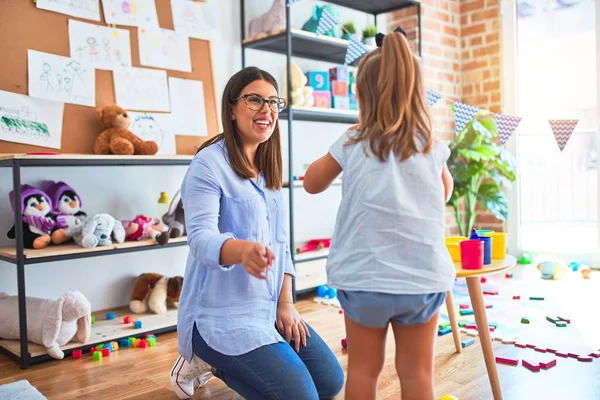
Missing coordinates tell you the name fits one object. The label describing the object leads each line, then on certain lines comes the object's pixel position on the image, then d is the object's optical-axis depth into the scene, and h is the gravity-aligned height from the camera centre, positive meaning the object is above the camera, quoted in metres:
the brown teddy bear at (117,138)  2.75 +0.21
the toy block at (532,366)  2.15 -0.69
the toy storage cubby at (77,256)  2.36 -0.29
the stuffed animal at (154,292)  2.96 -0.55
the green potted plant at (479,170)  4.27 +0.03
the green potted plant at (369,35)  3.89 +0.91
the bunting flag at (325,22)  3.55 +0.91
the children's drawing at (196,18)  3.25 +0.89
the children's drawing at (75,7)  2.78 +0.83
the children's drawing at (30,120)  2.65 +0.29
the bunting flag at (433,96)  3.67 +0.47
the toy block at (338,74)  3.76 +0.64
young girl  1.27 -0.11
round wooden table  1.83 -0.46
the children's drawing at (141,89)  3.01 +0.47
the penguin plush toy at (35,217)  2.55 -0.14
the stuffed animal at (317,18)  3.63 +0.96
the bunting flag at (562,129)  3.62 +0.25
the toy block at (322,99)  3.64 +0.48
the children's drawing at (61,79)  2.74 +0.49
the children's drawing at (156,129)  3.04 +0.27
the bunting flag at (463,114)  3.61 +0.36
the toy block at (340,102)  3.72 +0.46
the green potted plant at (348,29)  3.80 +0.93
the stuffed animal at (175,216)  2.98 -0.18
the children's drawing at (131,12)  2.98 +0.85
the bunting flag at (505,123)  3.66 +0.30
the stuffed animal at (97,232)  2.59 -0.21
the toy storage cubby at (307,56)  3.31 +0.78
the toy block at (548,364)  2.17 -0.69
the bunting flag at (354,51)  3.42 +0.72
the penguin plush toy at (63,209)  2.65 -0.11
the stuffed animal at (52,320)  2.41 -0.55
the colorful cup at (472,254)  1.74 -0.23
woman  1.60 -0.27
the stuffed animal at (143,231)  2.78 -0.23
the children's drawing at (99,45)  2.88 +0.67
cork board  2.66 +0.60
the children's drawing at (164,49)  3.11 +0.69
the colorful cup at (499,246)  1.91 -0.23
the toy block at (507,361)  2.22 -0.69
